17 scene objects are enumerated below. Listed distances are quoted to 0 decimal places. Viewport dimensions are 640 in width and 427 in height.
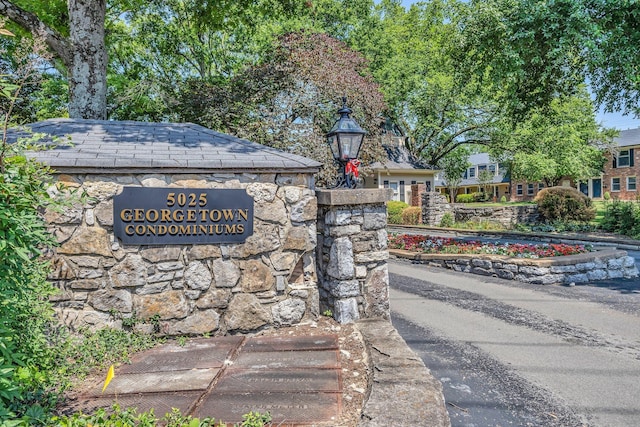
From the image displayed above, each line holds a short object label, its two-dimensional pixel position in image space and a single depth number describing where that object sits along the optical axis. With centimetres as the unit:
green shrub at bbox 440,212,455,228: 1896
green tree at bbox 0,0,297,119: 780
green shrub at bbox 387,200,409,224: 2155
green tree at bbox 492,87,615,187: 2100
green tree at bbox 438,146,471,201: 3105
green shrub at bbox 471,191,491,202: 4003
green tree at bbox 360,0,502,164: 2172
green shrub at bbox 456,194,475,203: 3869
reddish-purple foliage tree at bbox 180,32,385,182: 1276
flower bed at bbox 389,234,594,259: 852
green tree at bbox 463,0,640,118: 855
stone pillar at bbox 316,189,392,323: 450
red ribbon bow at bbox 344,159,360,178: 514
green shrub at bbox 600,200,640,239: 1428
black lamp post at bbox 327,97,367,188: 517
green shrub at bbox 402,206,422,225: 2058
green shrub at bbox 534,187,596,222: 1705
